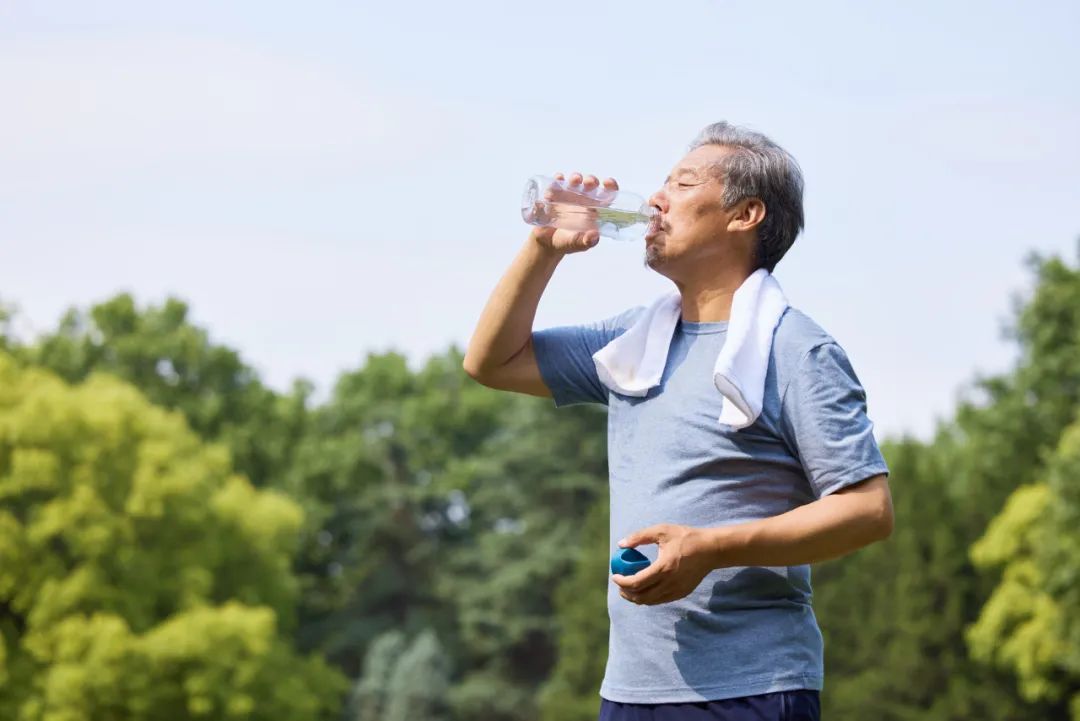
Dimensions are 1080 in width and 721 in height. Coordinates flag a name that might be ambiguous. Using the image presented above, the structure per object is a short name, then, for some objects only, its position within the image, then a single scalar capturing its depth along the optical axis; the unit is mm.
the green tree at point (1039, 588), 32000
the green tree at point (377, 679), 49100
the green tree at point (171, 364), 47000
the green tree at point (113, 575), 34000
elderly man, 4043
